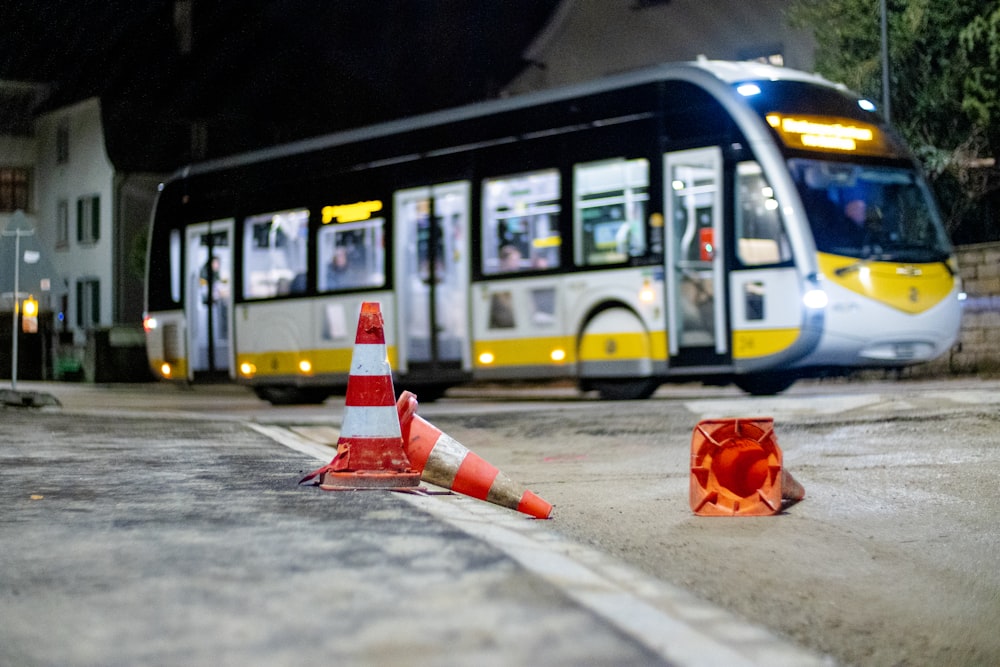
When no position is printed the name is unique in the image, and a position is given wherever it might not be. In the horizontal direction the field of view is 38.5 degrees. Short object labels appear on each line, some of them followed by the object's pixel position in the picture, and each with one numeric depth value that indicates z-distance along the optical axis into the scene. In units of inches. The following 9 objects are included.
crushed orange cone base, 301.0
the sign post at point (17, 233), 750.5
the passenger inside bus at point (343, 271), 790.5
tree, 1044.5
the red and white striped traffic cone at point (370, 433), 291.9
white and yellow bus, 615.2
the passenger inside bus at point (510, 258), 710.5
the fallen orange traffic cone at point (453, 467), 294.4
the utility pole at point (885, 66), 952.9
